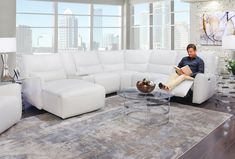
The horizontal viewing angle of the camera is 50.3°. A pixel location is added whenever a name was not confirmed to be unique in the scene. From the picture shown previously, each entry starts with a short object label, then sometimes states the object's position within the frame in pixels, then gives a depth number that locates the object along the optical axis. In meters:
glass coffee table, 3.60
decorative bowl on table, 3.75
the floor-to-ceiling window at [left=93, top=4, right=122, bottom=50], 9.54
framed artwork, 7.56
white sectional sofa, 3.67
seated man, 4.34
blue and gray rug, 2.49
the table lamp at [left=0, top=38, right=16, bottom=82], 3.69
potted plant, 6.90
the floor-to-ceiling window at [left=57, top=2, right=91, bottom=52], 8.75
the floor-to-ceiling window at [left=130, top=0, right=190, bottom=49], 8.90
